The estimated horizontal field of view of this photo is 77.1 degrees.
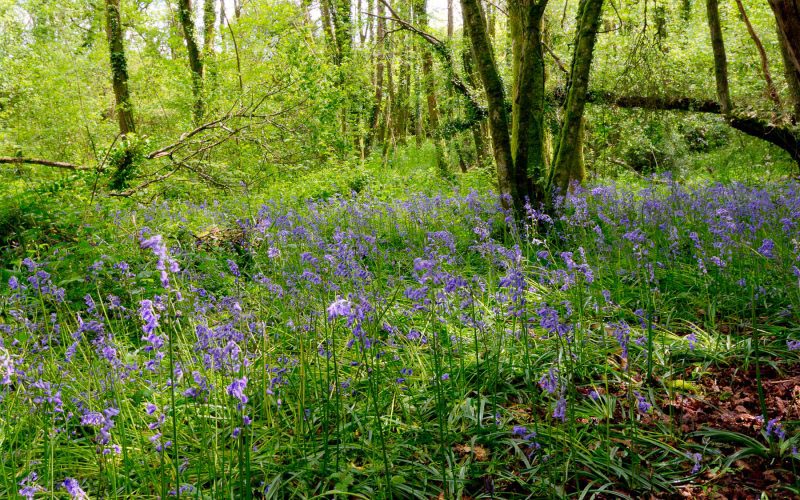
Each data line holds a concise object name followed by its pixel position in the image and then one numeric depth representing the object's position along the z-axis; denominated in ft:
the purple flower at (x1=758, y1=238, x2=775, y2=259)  10.45
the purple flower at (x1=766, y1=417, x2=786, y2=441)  7.38
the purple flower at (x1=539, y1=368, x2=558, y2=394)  6.35
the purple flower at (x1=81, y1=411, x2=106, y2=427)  5.98
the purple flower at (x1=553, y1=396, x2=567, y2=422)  6.27
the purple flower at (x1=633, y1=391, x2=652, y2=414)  7.88
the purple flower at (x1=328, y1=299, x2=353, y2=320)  5.67
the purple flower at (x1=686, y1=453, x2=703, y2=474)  7.38
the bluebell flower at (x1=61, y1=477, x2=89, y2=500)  5.53
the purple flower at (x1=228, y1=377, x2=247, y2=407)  5.16
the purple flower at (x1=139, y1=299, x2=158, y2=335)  5.20
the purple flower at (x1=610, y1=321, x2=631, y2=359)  7.52
